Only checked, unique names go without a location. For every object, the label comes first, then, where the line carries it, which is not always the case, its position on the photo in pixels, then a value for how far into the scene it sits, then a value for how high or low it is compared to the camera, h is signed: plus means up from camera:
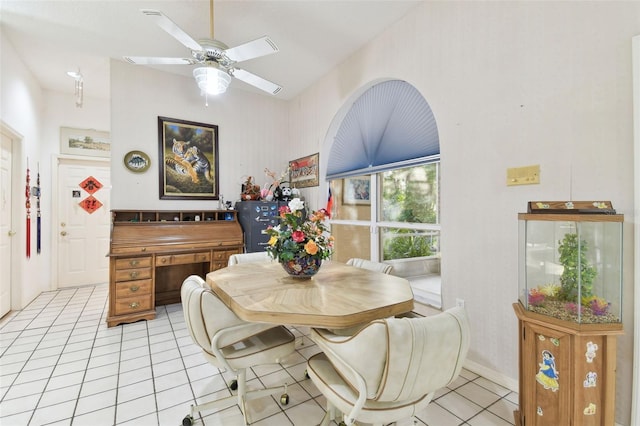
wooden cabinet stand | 1.35 -0.80
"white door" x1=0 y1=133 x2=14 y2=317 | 3.26 -0.16
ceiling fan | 1.97 +1.21
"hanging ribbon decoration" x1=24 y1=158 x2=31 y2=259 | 3.77 +0.01
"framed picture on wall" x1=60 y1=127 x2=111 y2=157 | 4.46 +1.16
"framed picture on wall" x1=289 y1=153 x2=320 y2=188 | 4.21 +0.65
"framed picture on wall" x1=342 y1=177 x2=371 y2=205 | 3.56 +0.29
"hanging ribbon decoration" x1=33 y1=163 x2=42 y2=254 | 4.07 +0.00
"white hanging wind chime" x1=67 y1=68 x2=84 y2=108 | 3.46 +1.83
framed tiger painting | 3.83 +0.75
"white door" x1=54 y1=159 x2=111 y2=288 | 4.55 -0.17
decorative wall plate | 3.62 +0.67
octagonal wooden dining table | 1.31 -0.47
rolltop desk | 3.15 -0.49
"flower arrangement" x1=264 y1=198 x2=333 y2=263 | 1.87 -0.17
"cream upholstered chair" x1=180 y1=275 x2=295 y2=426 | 1.45 -0.68
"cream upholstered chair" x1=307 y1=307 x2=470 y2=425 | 1.04 -0.60
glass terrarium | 1.38 -0.29
